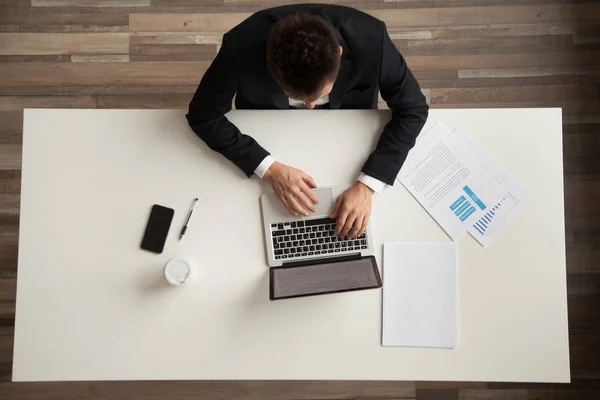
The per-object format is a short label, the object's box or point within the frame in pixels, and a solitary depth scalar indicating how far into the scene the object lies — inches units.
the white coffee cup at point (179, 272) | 50.5
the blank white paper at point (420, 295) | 50.8
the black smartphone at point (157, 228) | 52.1
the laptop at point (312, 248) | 50.1
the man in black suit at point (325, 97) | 47.1
